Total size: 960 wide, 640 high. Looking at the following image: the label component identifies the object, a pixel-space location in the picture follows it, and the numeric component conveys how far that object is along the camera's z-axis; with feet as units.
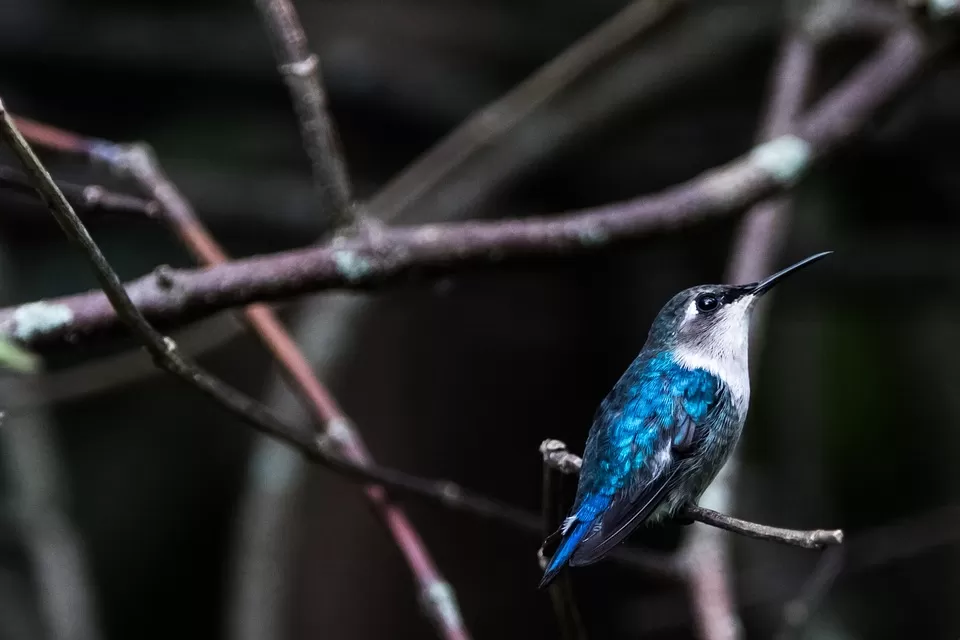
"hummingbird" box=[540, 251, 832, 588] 6.19
